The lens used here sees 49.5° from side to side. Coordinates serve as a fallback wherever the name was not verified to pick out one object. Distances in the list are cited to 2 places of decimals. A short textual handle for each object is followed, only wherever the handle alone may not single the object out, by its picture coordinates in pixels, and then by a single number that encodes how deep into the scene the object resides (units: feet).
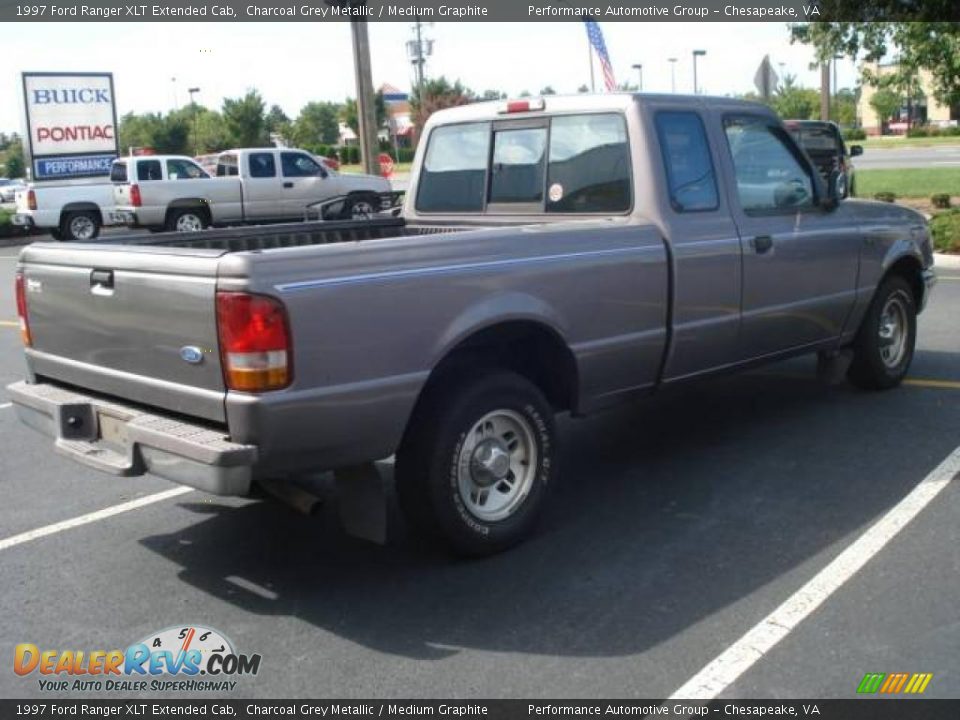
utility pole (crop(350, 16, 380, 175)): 63.82
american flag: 56.65
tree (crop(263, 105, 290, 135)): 242.17
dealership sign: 84.02
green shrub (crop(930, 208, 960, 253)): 45.62
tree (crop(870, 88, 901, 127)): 252.01
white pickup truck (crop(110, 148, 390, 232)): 73.67
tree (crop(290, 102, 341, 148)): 244.22
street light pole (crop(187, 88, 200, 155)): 217.05
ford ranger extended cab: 12.51
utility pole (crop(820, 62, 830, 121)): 75.72
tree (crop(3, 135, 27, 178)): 226.58
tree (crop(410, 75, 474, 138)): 185.47
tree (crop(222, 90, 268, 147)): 179.42
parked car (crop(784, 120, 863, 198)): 56.85
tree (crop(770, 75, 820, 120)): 213.87
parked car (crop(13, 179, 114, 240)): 77.36
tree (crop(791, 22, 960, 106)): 47.03
